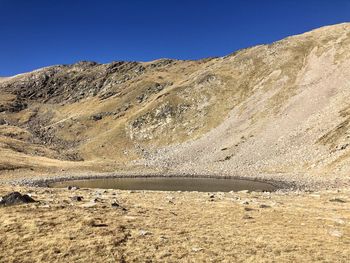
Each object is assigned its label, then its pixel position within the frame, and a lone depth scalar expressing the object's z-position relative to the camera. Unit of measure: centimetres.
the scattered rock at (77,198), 2928
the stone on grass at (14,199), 2394
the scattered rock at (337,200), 3490
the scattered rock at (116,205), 2747
